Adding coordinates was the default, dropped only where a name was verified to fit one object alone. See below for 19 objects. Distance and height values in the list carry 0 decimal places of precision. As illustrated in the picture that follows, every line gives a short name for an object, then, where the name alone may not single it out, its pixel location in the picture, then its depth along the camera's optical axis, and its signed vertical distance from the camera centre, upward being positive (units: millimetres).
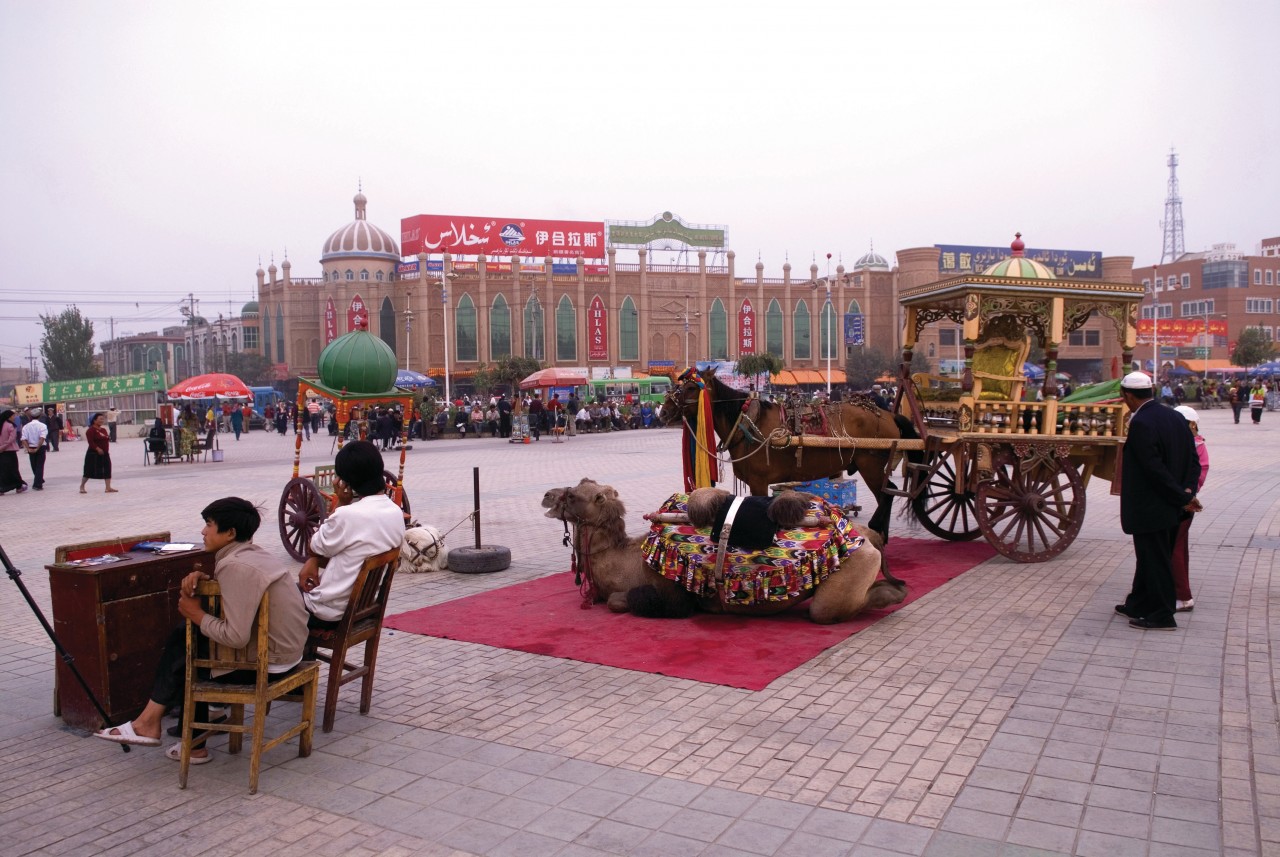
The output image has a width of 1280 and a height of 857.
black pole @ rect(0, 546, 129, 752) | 4359 -1218
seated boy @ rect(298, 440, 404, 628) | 4664 -755
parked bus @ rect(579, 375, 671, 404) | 46906 +41
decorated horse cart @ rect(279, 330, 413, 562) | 9203 +24
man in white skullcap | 6355 -841
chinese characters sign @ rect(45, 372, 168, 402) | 43219 +787
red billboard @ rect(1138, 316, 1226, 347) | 70688 +3256
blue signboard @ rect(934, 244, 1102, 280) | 66812 +8769
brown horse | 8805 -574
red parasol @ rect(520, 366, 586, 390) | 30641 +385
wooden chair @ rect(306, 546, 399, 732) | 4566 -1192
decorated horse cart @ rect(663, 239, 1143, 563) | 8656 -505
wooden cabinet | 4574 -1122
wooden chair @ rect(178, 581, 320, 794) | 4059 -1287
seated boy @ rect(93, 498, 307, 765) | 4074 -950
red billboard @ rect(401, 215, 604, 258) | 63312 +10844
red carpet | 5691 -1697
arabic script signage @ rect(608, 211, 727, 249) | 67125 +11342
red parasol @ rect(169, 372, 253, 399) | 28062 +408
